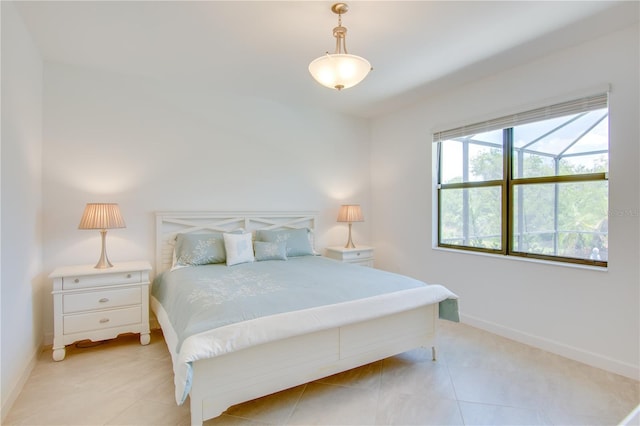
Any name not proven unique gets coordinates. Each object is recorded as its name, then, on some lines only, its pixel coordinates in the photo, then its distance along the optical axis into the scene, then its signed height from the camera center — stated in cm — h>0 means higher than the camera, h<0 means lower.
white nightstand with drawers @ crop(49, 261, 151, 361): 257 -78
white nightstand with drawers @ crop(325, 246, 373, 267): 412 -57
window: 258 +27
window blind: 251 +87
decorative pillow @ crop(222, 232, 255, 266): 319 -39
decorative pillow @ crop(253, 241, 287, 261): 341 -43
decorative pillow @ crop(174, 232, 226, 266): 313 -39
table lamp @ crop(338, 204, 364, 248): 423 -5
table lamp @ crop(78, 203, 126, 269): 270 -8
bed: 168 -65
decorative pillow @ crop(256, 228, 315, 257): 365 -33
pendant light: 199 +92
